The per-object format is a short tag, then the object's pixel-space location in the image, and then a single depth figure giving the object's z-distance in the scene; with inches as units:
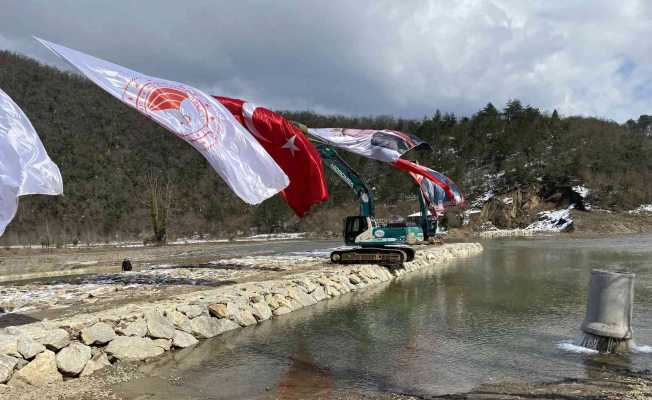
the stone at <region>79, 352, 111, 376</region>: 340.5
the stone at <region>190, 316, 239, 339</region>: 436.4
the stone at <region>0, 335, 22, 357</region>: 310.7
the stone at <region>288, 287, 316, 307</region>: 573.6
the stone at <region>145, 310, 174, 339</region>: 399.2
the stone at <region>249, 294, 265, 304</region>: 521.4
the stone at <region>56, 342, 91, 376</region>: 330.6
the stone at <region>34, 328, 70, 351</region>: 333.7
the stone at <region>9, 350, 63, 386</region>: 306.8
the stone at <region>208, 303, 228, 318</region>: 466.6
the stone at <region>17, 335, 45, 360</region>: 318.0
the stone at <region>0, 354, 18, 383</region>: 299.6
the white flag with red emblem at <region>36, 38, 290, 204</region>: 425.1
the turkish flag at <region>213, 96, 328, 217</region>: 550.6
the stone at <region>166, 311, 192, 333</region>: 425.1
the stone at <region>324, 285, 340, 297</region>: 639.1
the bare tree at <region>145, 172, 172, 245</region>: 1947.6
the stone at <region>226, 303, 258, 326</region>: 480.5
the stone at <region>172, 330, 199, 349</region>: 408.2
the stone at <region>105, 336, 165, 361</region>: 367.2
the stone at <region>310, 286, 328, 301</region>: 609.7
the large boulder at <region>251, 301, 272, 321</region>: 505.4
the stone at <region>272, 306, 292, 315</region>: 531.8
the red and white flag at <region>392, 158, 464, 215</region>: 1240.5
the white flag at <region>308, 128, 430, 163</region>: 829.2
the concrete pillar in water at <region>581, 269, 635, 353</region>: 372.8
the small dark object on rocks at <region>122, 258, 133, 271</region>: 843.4
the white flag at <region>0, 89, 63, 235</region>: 304.2
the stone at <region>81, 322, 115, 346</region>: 358.6
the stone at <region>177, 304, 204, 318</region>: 442.0
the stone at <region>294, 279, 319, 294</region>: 609.0
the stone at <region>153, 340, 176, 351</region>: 392.8
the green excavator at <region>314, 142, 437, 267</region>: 856.3
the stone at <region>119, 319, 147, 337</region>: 383.9
